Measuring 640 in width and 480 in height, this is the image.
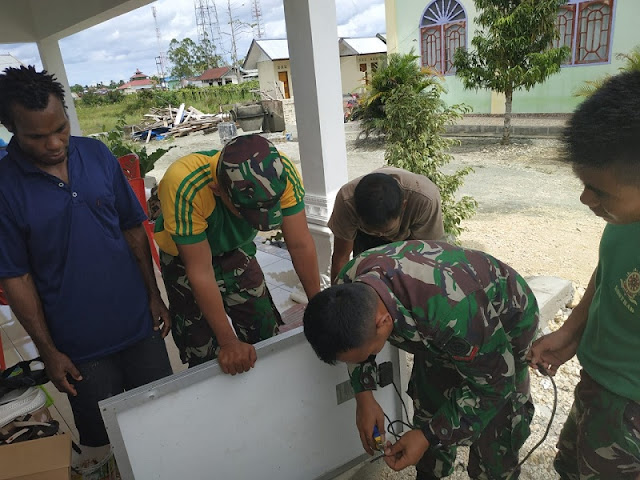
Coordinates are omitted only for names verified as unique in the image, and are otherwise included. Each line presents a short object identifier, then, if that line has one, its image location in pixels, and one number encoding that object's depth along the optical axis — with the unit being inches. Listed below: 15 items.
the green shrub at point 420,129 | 172.7
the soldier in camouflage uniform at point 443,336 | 47.3
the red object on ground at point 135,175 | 172.1
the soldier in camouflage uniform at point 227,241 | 58.4
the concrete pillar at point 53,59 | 249.0
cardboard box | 57.4
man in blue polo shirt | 59.1
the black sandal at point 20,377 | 66.1
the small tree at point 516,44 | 387.9
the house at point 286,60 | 947.7
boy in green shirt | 41.7
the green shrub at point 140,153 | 224.5
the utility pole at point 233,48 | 1632.1
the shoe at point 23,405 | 63.6
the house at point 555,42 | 446.0
